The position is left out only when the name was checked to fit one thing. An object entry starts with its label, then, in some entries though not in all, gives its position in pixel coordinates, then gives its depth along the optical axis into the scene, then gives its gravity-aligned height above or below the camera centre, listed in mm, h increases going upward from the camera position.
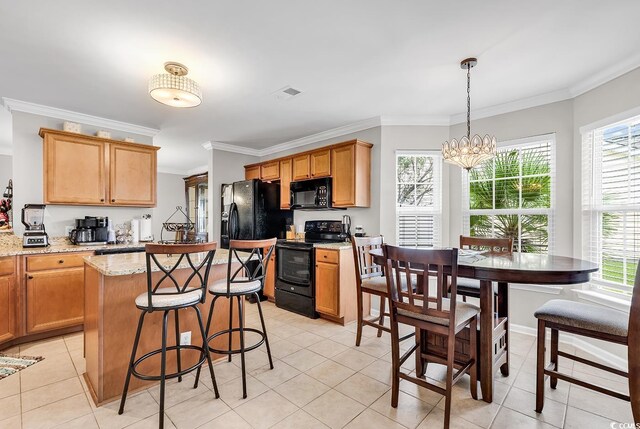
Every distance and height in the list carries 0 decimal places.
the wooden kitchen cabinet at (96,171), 3459 +510
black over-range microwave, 4191 +263
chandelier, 2600 +552
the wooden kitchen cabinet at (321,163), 4164 +692
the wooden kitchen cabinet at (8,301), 2776 -844
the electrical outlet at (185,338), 2293 -975
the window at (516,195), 3238 +202
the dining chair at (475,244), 2579 -330
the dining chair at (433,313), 1734 -642
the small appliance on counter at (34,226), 3186 -167
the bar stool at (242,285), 2066 -540
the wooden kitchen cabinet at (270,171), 4931 +698
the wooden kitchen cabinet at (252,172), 5293 +717
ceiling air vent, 3098 +1266
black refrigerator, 4602 -3
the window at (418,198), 3914 +186
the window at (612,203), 2566 +93
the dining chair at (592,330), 1593 -695
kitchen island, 1960 -790
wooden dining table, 1755 -396
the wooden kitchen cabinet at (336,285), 3477 -866
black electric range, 3746 -761
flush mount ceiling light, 2363 +991
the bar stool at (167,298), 1740 -540
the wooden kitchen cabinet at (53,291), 2949 -819
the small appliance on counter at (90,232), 3567 -247
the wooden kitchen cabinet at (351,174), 3875 +500
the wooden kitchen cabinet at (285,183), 4714 +455
